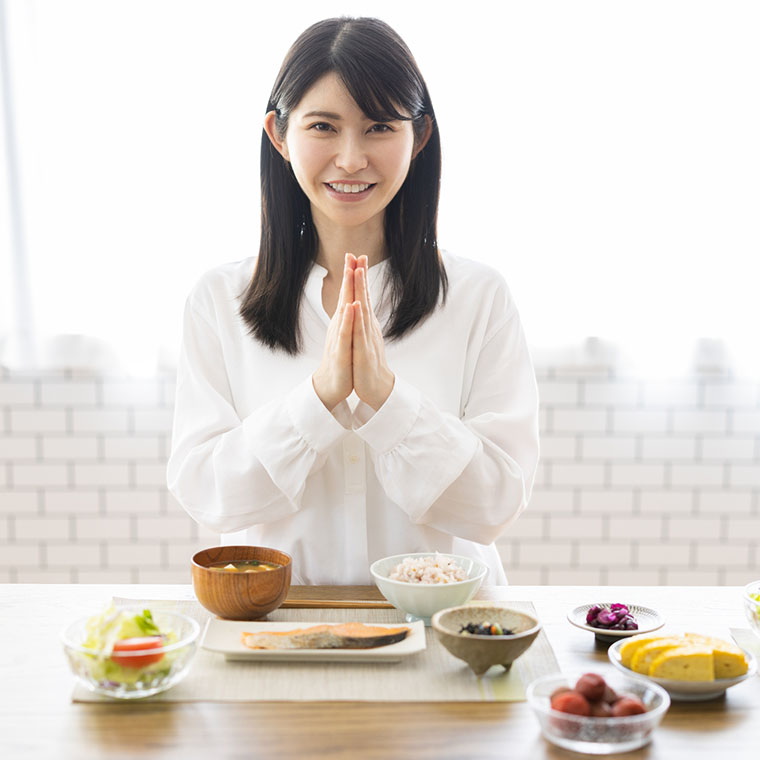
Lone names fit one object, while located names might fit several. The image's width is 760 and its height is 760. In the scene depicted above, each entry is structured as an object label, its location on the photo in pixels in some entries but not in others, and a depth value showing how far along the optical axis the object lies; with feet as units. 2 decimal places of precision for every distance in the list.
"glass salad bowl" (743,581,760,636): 4.82
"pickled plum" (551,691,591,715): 3.84
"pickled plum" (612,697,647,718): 3.85
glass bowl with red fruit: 3.78
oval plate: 4.26
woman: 6.06
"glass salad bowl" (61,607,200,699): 4.13
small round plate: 4.95
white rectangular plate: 4.64
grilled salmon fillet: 4.69
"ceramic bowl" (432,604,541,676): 4.42
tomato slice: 4.12
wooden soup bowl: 5.05
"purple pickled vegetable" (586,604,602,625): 5.11
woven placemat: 4.33
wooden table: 3.85
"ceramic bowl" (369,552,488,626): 5.09
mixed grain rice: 5.25
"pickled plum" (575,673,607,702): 3.92
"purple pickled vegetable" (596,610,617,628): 5.03
